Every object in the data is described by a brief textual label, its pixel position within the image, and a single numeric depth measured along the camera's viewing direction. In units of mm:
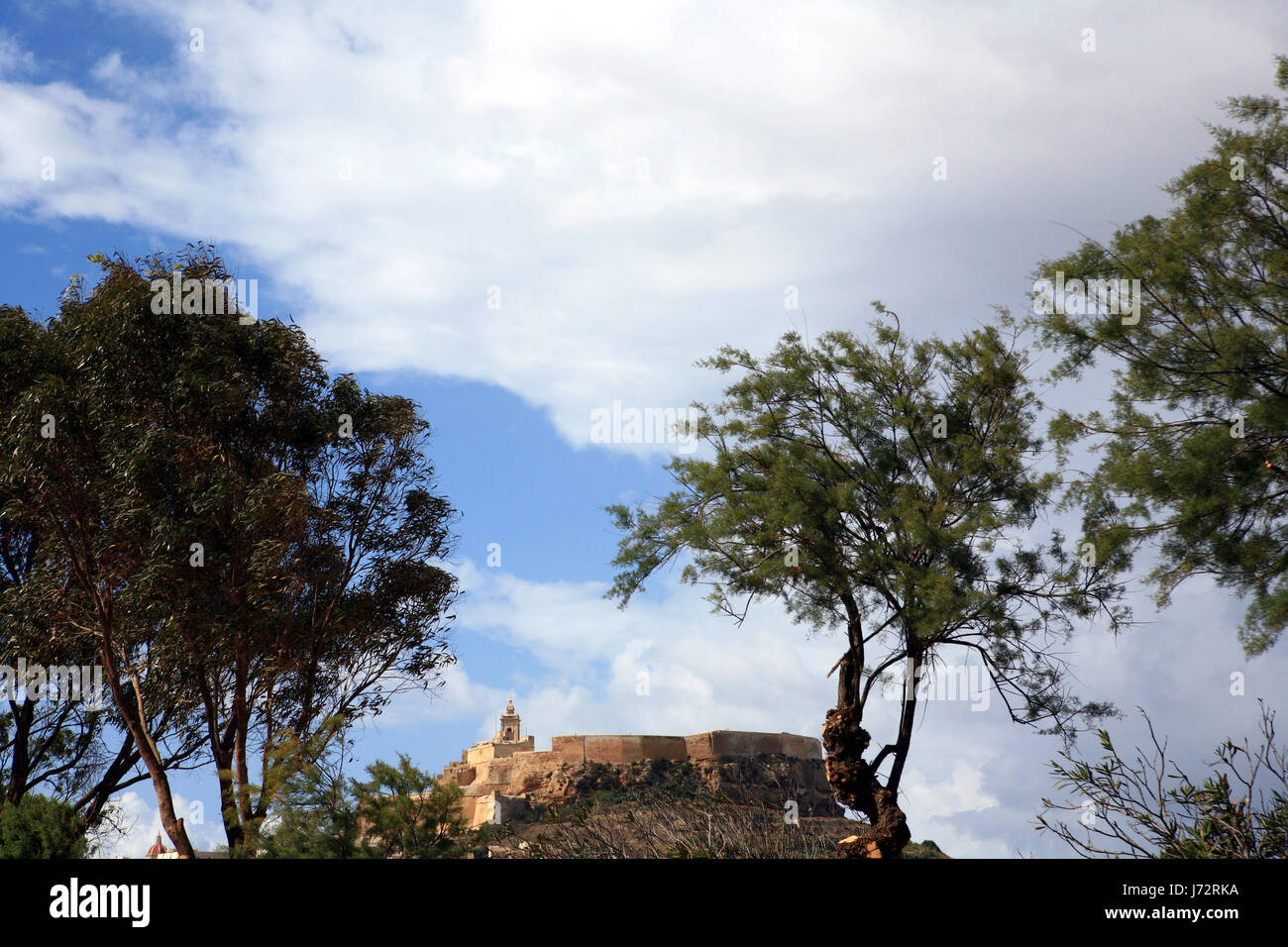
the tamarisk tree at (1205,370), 16609
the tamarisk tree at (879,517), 17438
